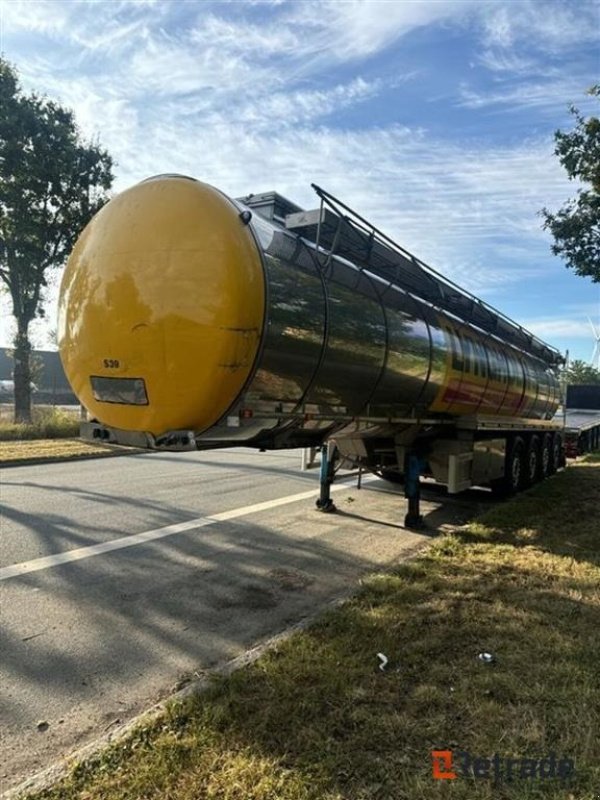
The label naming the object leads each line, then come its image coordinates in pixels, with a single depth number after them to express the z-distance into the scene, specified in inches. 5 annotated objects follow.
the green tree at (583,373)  2580.7
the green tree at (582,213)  374.9
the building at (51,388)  1779.7
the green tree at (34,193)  749.3
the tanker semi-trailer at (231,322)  163.0
